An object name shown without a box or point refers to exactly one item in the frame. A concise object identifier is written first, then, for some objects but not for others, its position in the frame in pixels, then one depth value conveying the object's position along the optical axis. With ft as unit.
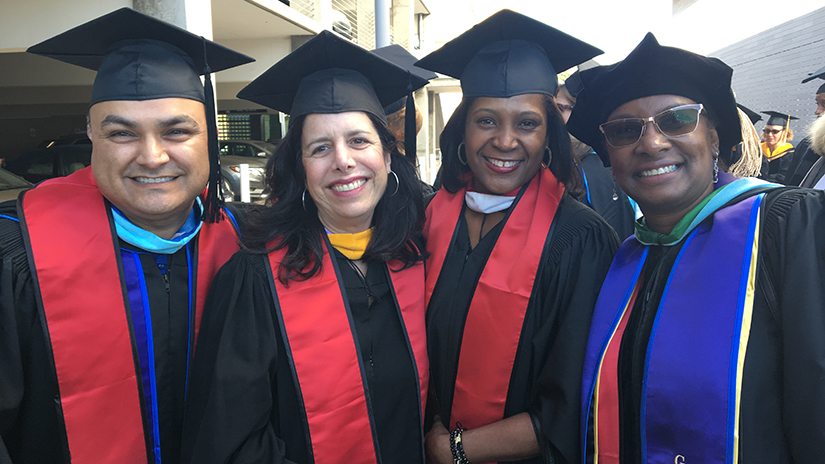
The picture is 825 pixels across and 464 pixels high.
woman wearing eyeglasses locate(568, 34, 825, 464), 4.11
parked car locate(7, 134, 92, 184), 30.07
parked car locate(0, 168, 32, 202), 21.27
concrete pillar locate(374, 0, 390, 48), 16.16
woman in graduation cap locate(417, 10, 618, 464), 5.87
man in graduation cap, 5.30
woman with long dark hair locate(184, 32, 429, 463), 5.34
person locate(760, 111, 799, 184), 26.55
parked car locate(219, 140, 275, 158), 43.91
